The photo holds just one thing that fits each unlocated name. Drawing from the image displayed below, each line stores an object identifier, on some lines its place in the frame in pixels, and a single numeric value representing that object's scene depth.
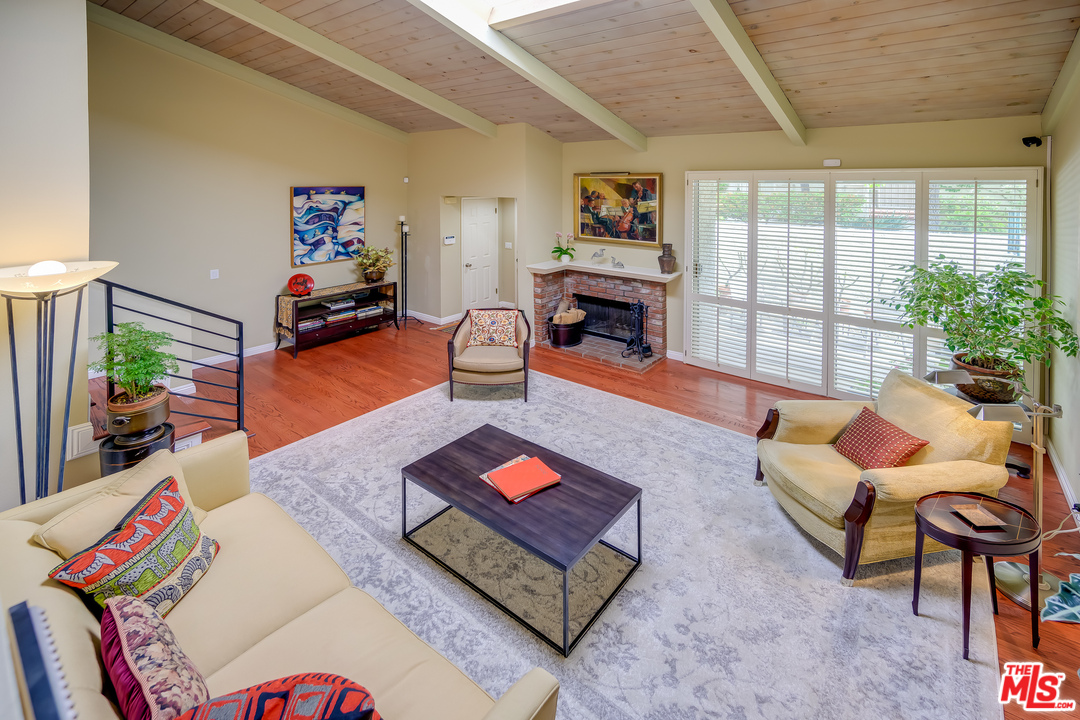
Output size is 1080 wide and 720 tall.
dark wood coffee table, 2.72
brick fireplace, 6.80
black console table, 6.91
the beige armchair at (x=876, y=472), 2.90
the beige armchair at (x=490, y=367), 5.48
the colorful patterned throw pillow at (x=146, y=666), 1.55
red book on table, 3.09
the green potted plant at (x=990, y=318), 3.87
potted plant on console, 7.72
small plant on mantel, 7.39
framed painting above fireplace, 6.69
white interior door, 8.48
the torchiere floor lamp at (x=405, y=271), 8.23
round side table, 2.50
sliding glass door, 4.60
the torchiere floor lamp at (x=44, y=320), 2.78
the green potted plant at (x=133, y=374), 3.41
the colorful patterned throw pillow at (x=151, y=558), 2.03
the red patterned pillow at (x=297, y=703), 1.44
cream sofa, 1.81
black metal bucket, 7.22
